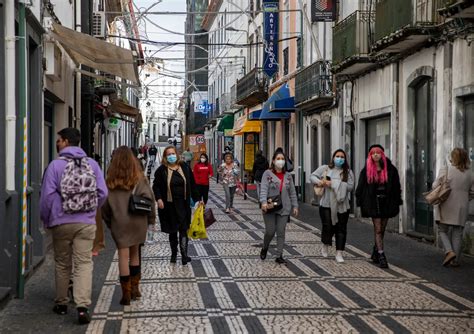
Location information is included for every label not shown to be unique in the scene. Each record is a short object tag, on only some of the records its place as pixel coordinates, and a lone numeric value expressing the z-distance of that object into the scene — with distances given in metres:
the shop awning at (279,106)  29.56
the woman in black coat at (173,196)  11.68
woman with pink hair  11.91
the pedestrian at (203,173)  21.02
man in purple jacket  7.91
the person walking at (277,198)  12.14
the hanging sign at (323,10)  22.97
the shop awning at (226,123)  51.99
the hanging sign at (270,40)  33.00
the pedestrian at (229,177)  22.69
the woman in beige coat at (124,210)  8.75
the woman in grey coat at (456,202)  12.11
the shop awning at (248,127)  39.22
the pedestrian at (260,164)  25.07
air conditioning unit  24.52
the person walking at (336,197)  12.30
